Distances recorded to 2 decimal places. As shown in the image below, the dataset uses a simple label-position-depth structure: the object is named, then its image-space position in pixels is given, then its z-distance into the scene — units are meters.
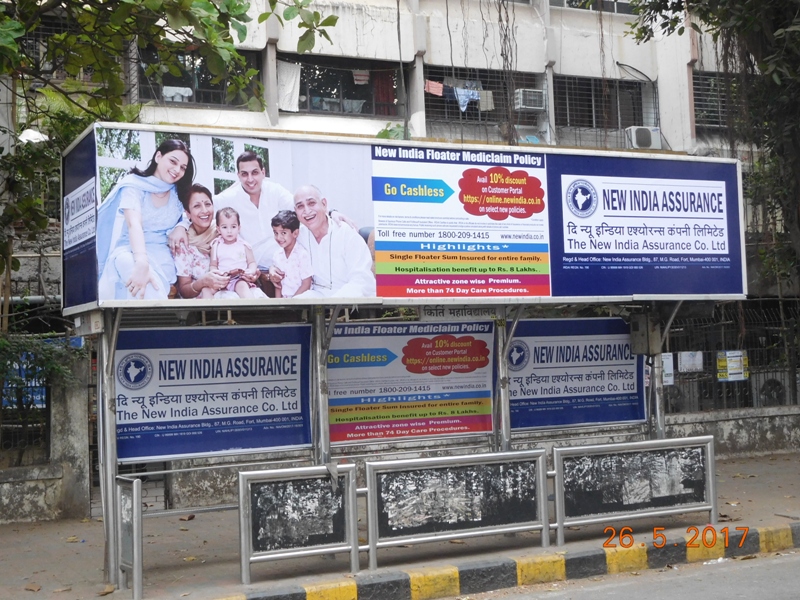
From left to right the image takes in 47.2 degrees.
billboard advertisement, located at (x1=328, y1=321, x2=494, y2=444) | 7.77
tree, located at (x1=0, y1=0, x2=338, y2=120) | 7.07
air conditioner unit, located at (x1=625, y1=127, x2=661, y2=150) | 18.55
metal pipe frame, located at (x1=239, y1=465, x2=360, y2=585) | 6.45
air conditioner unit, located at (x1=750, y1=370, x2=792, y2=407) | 13.87
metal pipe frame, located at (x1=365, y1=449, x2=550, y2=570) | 6.85
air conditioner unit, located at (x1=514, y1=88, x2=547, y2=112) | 18.11
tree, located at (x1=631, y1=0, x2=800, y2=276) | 10.29
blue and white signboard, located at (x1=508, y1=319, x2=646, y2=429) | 8.53
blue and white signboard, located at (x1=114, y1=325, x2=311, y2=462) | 6.96
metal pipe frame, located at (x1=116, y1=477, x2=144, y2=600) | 6.21
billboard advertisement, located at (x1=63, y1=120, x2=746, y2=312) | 6.28
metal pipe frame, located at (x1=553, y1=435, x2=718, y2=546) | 7.47
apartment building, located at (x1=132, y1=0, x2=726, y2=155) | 16.67
